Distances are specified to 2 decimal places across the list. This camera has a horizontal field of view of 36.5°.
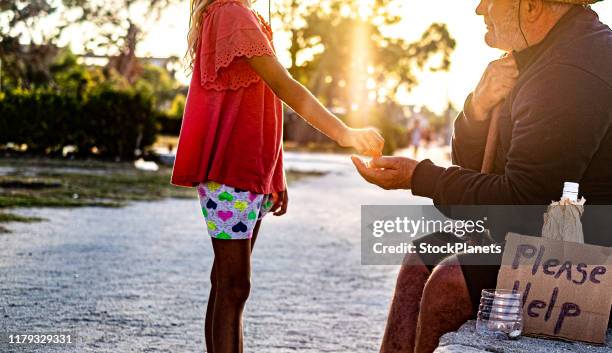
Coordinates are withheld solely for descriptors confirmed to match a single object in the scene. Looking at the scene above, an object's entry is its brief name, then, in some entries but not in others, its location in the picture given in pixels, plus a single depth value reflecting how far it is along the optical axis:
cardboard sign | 2.31
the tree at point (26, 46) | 35.66
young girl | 2.93
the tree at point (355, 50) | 48.97
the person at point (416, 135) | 42.19
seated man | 2.33
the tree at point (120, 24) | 40.97
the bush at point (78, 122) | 23.89
